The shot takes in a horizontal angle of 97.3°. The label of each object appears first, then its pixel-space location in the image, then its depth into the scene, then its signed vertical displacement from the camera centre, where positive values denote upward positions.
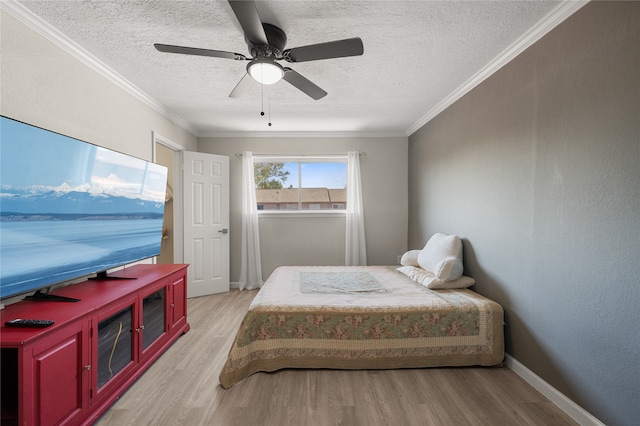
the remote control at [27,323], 1.28 -0.51
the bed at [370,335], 2.09 -0.92
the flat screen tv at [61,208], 1.34 +0.02
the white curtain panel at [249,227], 4.34 -0.23
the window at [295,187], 4.58 +0.41
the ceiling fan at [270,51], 1.60 +1.00
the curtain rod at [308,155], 4.45 +0.90
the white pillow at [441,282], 2.58 -0.65
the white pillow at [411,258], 3.37 -0.56
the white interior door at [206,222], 3.92 -0.14
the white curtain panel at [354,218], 4.36 -0.09
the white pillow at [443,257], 2.59 -0.45
